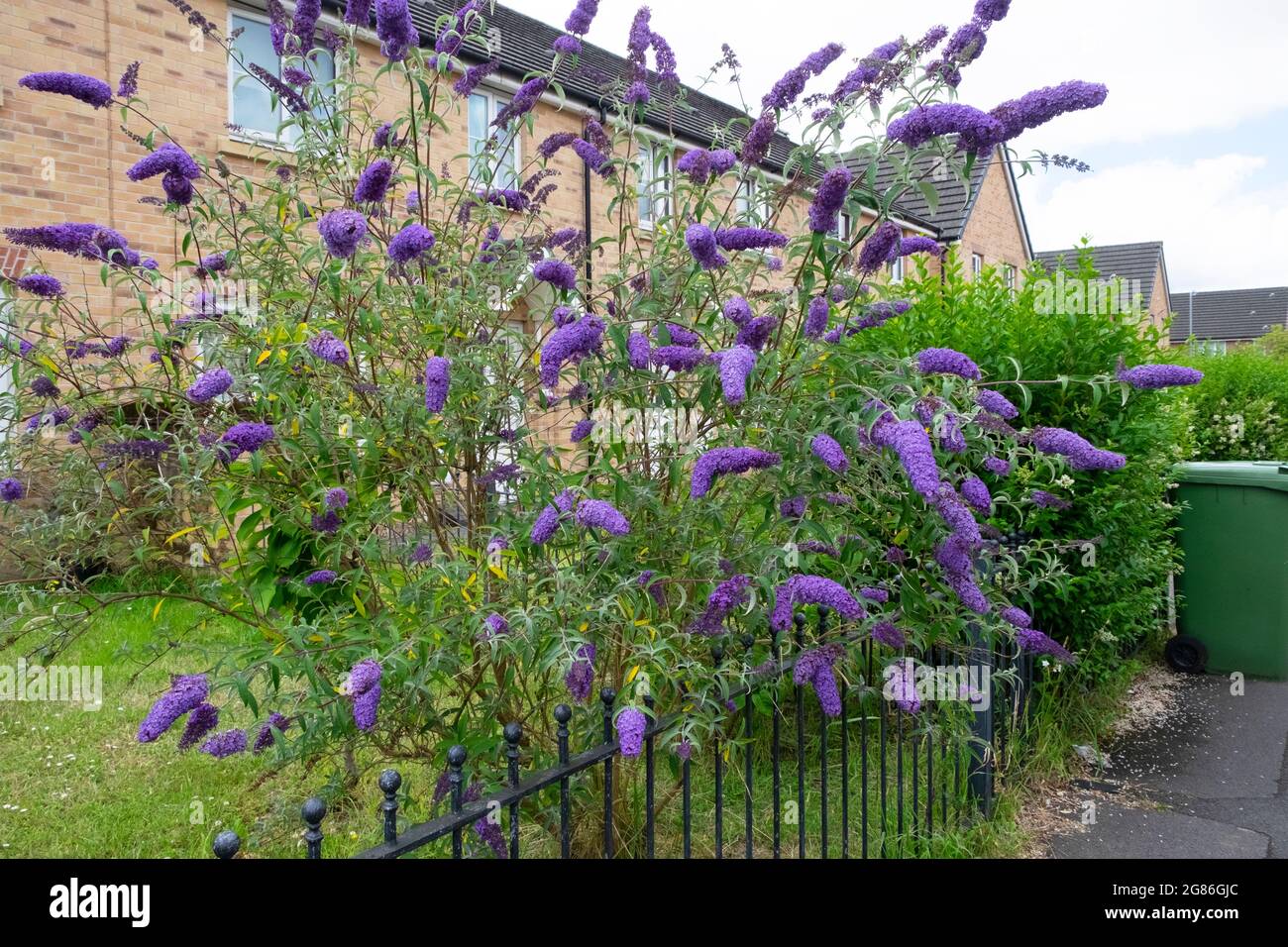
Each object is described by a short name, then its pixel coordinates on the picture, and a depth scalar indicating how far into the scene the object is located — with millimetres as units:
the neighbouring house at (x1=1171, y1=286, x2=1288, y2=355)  51812
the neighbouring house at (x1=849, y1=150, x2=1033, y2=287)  20281
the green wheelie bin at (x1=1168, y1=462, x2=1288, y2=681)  5488
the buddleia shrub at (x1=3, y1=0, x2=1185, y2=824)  2035
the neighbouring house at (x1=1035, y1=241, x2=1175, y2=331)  36594
